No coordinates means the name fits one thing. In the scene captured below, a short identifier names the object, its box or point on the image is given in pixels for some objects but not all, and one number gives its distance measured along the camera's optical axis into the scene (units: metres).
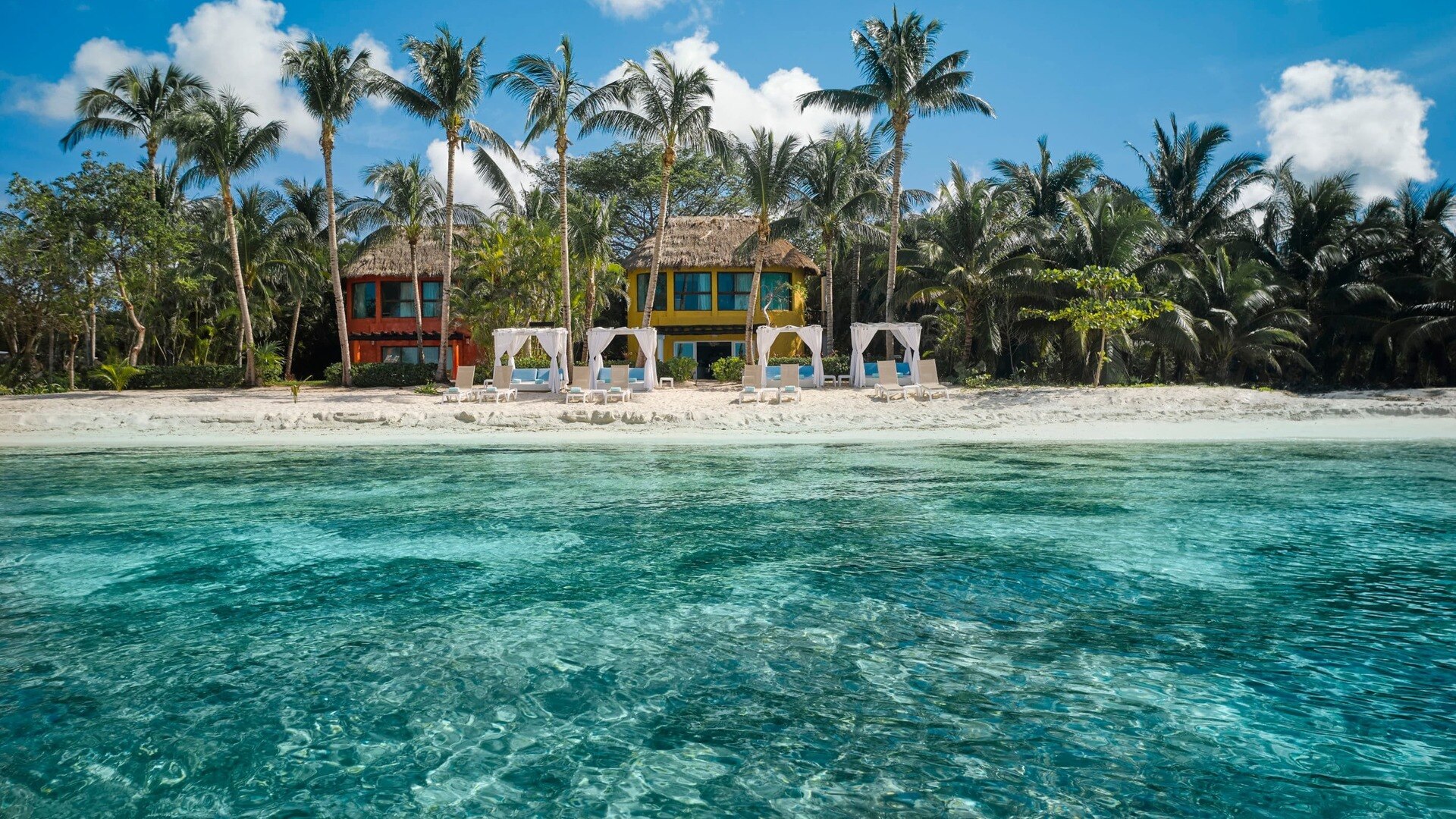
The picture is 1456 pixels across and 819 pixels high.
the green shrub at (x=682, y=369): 24.03
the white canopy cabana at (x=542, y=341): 20.34
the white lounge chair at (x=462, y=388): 18.98
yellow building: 29.23
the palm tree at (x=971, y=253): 21.91
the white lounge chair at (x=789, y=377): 19.66
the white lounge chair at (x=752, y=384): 18.69
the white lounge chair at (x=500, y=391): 19.36
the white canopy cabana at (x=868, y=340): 20.62
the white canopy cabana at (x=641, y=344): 20.22
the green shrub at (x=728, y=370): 24.39
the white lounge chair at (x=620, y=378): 19.66
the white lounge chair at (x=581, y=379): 19.73
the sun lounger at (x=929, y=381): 18.75
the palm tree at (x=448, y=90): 22.16
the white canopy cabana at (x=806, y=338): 20.98
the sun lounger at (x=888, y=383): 18.52
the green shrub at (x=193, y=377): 23.42
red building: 30.59
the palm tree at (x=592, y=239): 25.34
